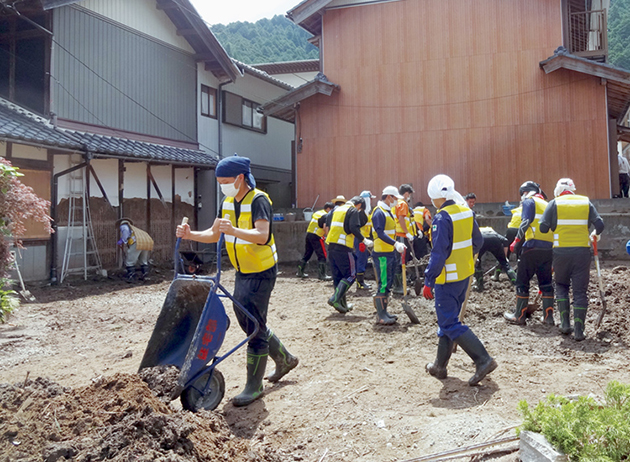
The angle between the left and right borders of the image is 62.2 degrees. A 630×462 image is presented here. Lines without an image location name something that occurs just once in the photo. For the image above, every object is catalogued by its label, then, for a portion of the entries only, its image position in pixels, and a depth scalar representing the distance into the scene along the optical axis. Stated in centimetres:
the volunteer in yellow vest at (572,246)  584
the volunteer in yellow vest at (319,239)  1100
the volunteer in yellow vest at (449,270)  445
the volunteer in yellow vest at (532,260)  670
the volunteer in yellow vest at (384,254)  679
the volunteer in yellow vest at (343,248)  752
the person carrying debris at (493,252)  878
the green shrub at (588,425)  251
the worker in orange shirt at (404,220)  862
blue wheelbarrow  374
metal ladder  1165
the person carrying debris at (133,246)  1149
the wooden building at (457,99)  1305
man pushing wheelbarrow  408
